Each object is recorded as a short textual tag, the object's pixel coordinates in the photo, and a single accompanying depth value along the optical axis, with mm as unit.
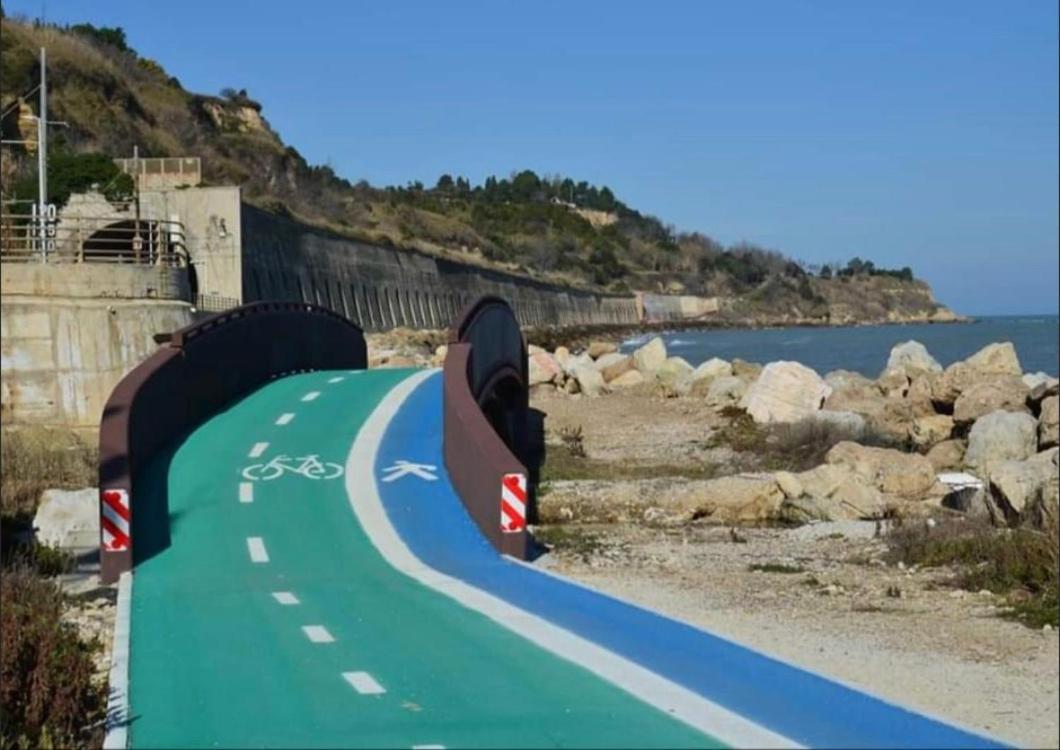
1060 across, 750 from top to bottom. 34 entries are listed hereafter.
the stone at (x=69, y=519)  17562
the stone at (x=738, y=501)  23875
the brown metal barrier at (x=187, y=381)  16047
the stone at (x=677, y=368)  48716
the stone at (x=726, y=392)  42469
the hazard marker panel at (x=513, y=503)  16531
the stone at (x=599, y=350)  63812
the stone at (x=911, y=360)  45406
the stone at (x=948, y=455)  30781
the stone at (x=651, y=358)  49562
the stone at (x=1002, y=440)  29672
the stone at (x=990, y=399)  34219
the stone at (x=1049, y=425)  28969
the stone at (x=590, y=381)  47284
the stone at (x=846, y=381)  41750
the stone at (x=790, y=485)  24578
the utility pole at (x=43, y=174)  29591
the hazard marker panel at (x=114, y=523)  15820
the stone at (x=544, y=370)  48656
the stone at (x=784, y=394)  38375
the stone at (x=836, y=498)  23984
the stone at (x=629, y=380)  48875
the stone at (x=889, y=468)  25641
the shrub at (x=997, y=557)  14008
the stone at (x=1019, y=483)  19266
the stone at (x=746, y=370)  48056
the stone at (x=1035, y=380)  36906
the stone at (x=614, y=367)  50594
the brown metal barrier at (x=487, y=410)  16984
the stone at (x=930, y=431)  35531
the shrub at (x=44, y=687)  8883
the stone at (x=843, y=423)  33434
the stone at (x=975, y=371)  37000
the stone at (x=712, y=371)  47062
